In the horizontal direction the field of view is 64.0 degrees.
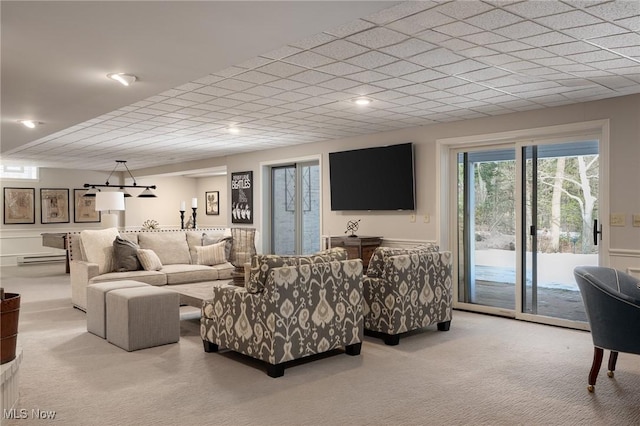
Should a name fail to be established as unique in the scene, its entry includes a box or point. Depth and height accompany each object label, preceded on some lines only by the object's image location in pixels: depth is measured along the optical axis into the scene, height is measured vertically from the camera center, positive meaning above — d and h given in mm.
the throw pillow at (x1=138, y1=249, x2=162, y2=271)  6355 -633
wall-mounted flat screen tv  6594 +404
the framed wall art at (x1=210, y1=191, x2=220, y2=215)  13023 +194
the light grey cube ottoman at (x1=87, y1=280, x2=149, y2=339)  4828 -899
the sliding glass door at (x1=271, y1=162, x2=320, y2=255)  8305 +8
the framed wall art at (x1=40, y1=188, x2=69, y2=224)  12109 +143
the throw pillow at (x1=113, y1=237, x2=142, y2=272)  6270 -572
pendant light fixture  12097 +543
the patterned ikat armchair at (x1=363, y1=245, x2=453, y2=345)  4633 -782
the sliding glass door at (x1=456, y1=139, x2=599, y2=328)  5383 -225
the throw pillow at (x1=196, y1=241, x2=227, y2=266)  7062 -631
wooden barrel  2665 -617
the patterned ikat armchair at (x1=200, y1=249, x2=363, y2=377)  3732 -797
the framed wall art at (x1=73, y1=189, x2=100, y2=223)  12617 +43
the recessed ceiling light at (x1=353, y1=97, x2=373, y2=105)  4961 +1056
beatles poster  9117 +220
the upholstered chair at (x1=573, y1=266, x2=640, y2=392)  3277 -734
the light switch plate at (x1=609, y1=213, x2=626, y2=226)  4887 -129
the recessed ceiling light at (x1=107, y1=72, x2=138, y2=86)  3217 +848
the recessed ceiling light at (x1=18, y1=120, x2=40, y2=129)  4960 +874
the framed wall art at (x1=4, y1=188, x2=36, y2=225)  11641 +123
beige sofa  6094 -649
